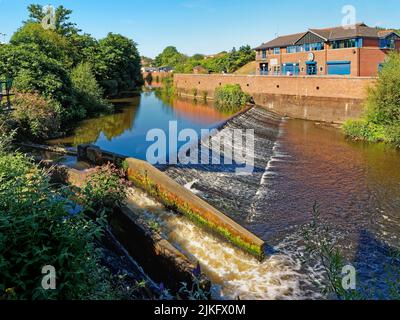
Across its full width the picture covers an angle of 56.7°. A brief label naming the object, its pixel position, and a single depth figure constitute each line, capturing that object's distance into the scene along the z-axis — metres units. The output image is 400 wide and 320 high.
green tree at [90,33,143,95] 44.66
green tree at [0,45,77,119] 21.14
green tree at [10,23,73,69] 28.63
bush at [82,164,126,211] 8.52
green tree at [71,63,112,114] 27.86
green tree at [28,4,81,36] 48.28
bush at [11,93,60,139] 17.56
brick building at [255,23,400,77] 35.34
